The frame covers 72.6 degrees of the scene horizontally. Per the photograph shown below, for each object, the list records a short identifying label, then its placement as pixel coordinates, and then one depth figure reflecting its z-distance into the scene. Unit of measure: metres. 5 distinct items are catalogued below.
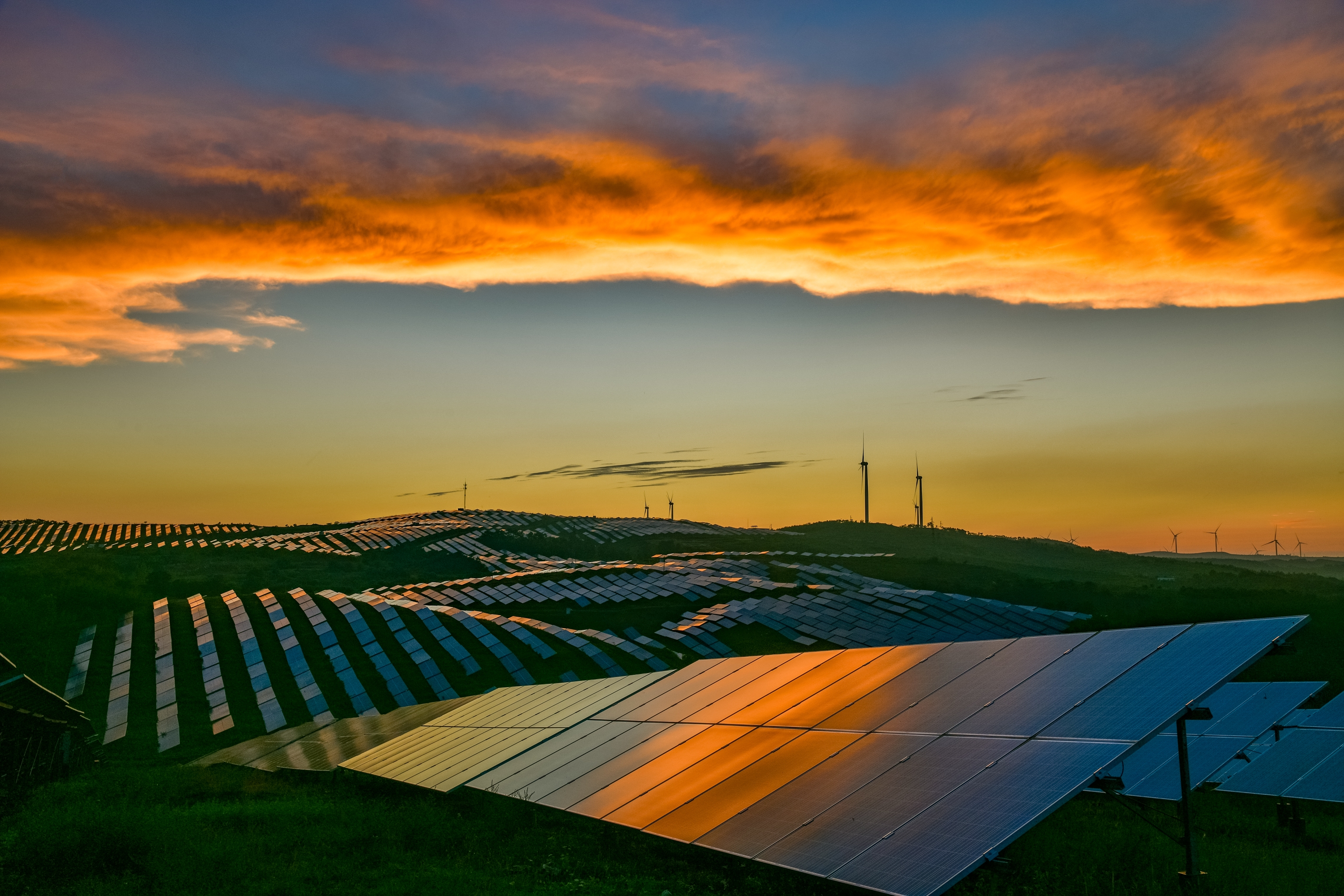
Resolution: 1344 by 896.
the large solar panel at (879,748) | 13.47
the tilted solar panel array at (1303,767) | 21.28
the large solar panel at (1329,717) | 25.02
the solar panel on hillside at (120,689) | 46.50
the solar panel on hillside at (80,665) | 53.06
